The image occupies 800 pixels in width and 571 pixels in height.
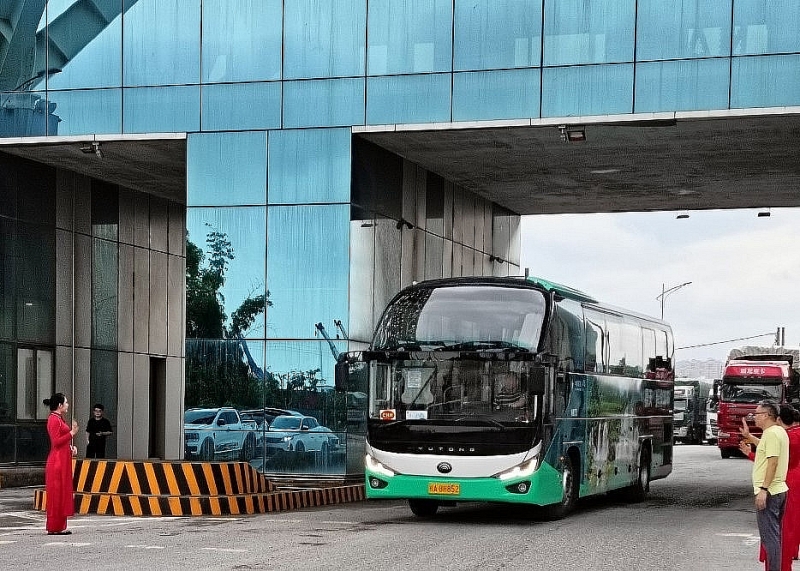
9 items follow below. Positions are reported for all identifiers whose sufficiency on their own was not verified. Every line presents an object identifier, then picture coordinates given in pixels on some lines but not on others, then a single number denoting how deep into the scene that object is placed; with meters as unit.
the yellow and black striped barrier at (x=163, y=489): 19.08
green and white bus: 17.55
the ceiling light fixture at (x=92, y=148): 27.12
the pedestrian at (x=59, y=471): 16.03
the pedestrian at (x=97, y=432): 26.41
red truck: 41.53
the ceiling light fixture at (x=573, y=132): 24.88
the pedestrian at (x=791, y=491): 12.45
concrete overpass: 25.19
